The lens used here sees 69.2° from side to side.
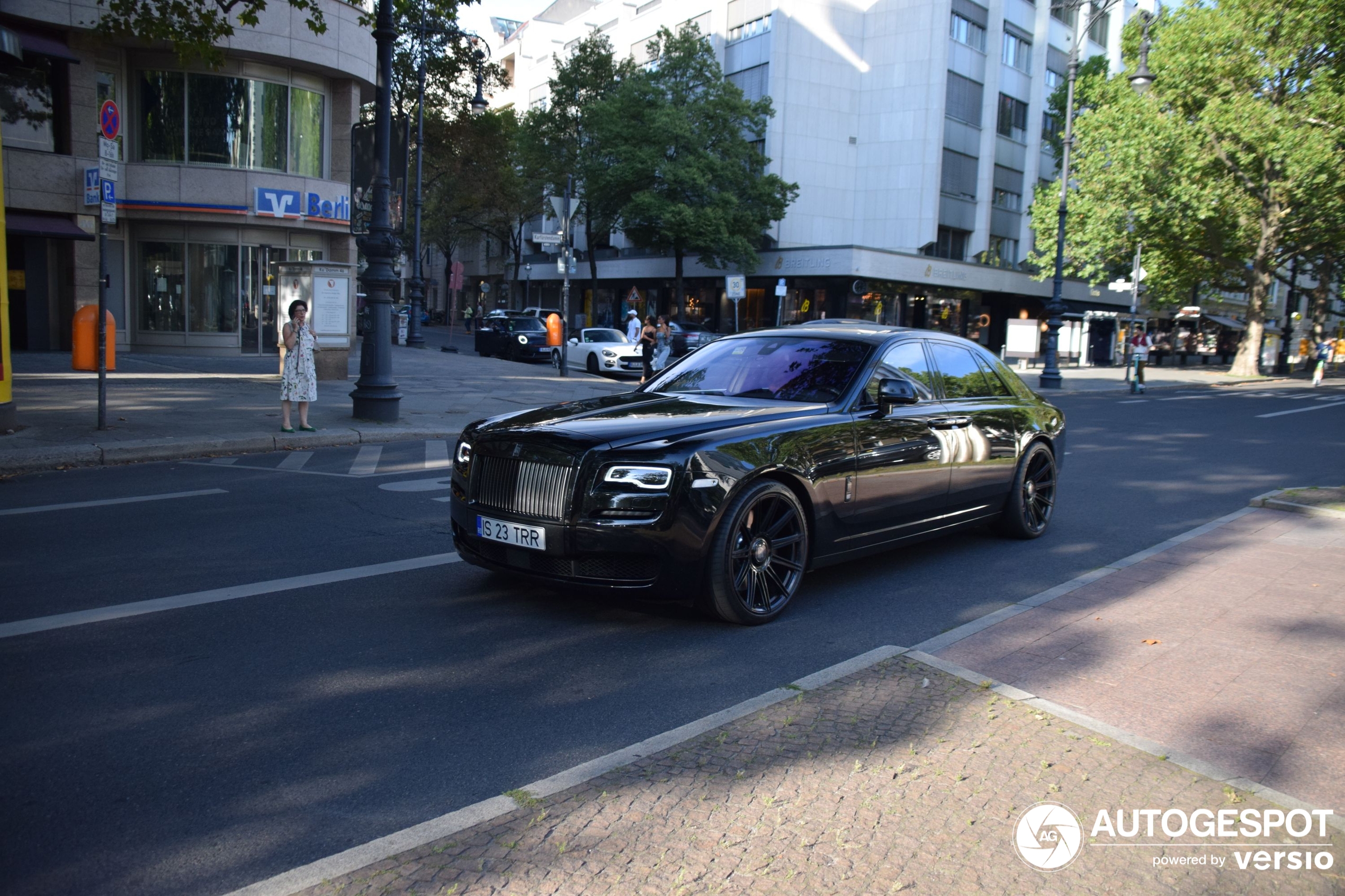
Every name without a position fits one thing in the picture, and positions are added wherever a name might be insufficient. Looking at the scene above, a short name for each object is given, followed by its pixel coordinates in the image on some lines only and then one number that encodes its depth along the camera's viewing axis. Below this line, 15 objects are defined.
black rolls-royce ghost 4.80
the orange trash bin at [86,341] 18.00
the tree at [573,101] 53.28
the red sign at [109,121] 10.35
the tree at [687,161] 45.22
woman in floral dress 11.89
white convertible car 28.25
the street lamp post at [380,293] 13.14
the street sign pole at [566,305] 26.28
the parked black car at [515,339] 33.09
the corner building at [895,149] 48.66
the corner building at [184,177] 22.19
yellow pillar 10.53
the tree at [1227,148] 34.84
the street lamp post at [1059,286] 28.20
